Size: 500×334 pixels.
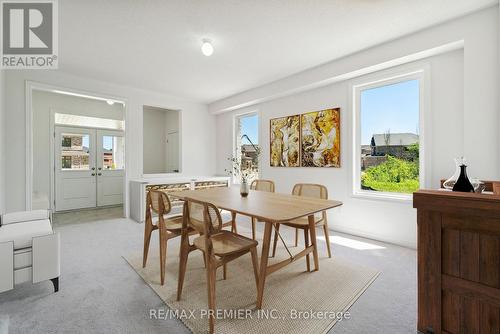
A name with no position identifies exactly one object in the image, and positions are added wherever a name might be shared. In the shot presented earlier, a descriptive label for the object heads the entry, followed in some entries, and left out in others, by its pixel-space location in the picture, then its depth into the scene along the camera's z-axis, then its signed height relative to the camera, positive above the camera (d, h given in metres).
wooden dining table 1.70 -0.35
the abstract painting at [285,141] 4.19 +0.48
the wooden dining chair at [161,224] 2.12 -0.59
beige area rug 1.58 -1.09
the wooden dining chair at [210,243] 1.53 -0.61
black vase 1.44 -0.12
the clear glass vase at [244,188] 2.60 -0.25
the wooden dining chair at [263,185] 3.36 -0.29
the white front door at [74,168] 5.19 -0.04
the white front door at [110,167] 5.71 -0.01
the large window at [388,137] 3.00 +0.42
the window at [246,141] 5.07 +0.62
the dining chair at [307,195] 2.41 -0.37
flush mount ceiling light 2.75 +1.45
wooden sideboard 1.09 -0.49
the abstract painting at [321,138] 3.64 +0.47
